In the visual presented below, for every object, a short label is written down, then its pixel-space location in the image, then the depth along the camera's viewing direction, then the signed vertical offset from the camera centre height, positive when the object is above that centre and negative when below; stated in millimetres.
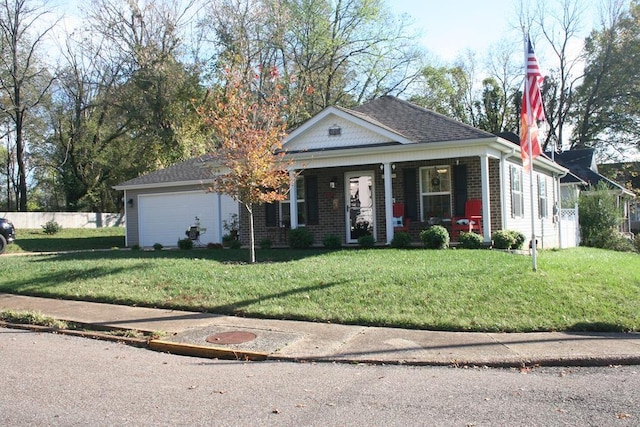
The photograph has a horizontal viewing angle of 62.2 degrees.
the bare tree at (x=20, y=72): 32812 +10022
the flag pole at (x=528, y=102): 10609 +2236
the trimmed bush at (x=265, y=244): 16828 -732
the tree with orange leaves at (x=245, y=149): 12273 +1703
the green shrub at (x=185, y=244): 18219 -713
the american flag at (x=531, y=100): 10570 +2282
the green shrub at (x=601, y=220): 21672 -379
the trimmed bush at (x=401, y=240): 14906 -651
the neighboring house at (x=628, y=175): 39406 +2699
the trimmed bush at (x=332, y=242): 15727 -683
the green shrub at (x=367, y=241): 15508 -678
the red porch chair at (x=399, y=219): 16016 -64
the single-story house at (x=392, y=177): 15312 +1245
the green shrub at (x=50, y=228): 27906 -36
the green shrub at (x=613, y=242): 21422 -1281
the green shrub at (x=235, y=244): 17641 -742
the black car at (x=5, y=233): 19664 -173
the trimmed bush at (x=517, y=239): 14359 -701
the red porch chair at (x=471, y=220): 15023 -143
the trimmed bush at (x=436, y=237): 14227 -573
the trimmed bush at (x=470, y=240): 14211 -690
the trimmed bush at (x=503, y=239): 14055 -679
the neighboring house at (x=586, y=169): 29688 +2539
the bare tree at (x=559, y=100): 41969 +9009
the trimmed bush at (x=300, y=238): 16062 -552
